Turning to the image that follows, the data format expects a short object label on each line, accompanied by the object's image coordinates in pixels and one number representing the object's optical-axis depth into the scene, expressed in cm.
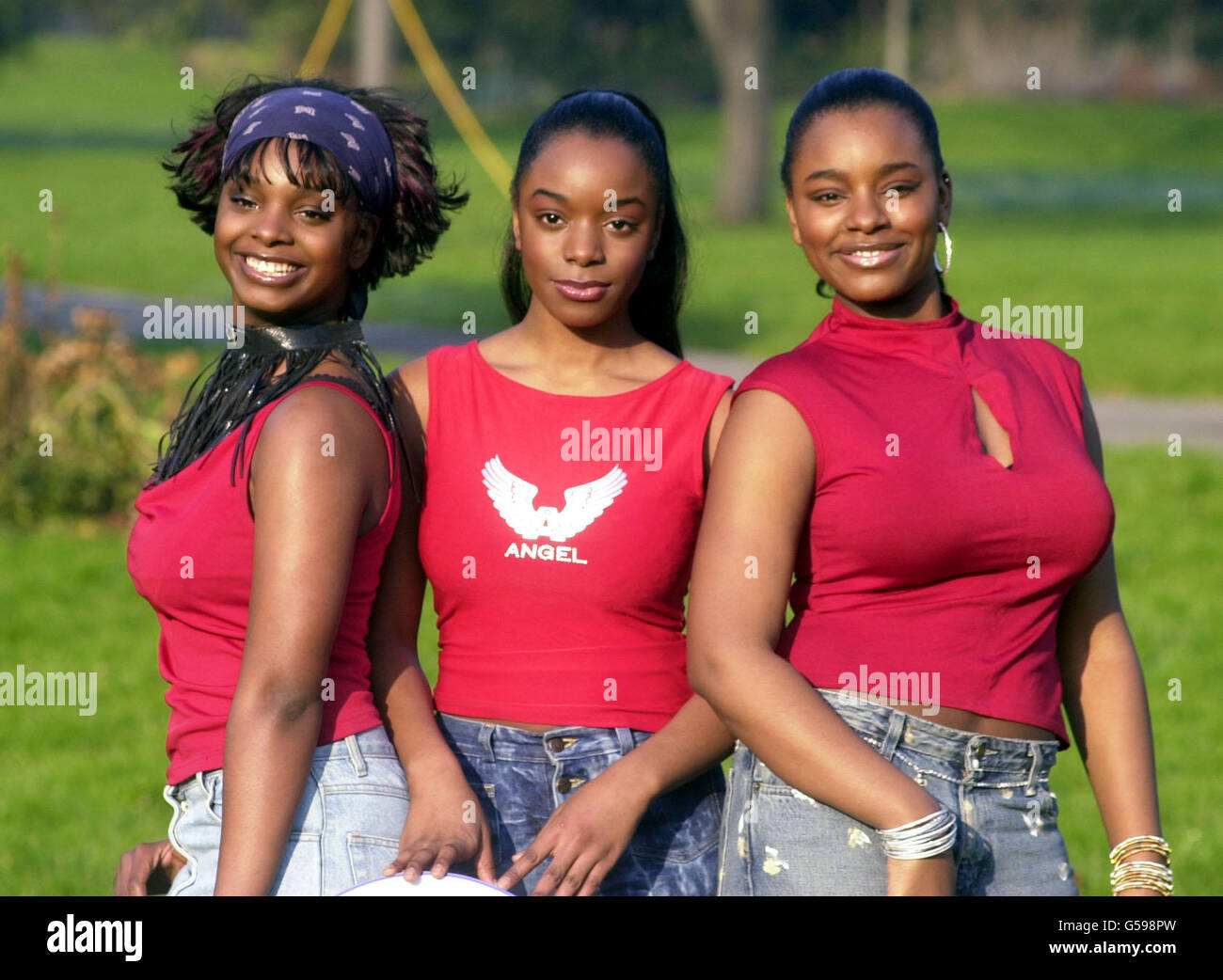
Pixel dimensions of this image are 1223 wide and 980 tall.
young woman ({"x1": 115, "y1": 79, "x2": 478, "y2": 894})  244
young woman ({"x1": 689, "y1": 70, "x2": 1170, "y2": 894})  244
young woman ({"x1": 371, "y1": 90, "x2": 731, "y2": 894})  273
